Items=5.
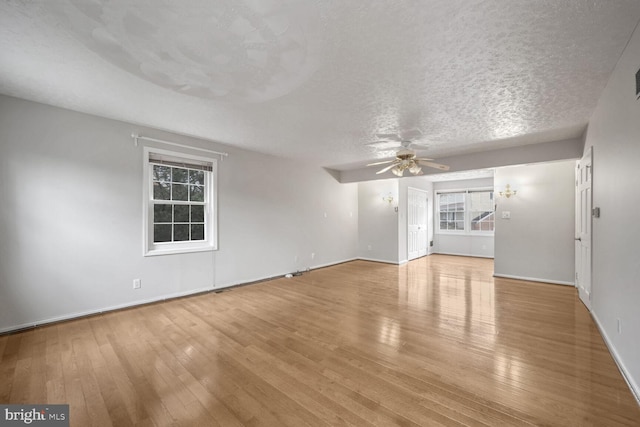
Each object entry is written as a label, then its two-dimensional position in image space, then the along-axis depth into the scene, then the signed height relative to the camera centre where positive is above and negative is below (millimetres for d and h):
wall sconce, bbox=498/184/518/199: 5316 +519
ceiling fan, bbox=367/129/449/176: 3957 +981
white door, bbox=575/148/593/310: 3381 -155
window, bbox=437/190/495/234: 7711 +153
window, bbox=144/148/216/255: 3744 +178
